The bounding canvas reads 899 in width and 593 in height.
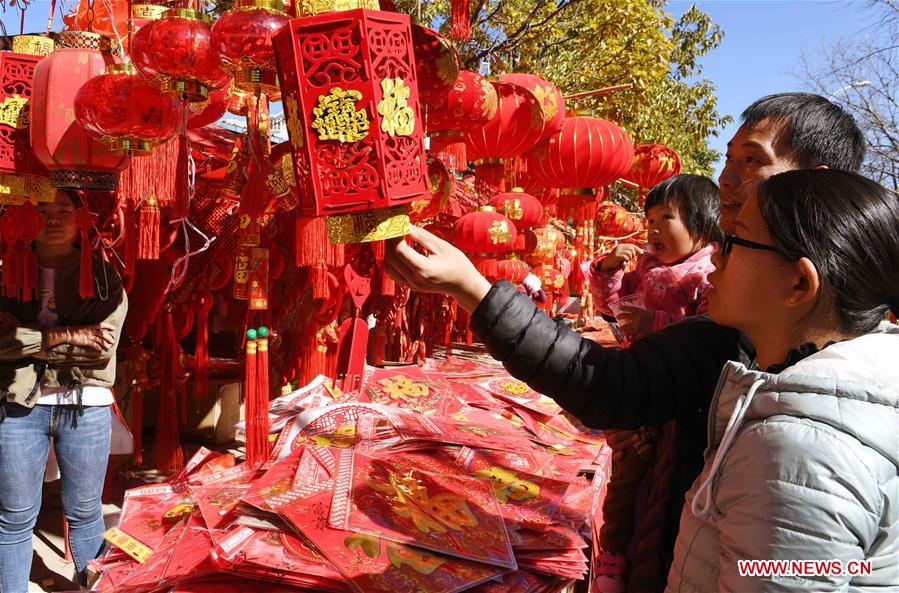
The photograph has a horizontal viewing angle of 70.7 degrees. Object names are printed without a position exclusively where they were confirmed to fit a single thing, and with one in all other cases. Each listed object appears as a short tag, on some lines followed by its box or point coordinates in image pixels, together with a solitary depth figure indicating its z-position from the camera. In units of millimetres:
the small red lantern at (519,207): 4980
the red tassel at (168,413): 3746
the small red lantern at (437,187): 1736
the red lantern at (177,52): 1626
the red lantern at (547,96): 3537
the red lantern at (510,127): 3426
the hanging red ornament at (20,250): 2158
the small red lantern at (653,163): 7355
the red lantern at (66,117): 1830
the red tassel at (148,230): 2389
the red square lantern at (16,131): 1922
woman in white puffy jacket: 708
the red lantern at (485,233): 4641
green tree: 7406
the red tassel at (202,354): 3734
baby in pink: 2076
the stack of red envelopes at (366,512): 1474
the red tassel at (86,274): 2301
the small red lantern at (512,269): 5520
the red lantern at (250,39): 1480
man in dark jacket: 1117
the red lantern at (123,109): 1731
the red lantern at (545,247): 7160
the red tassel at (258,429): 2080
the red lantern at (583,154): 4602
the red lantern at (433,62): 1351
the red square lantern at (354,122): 1114
